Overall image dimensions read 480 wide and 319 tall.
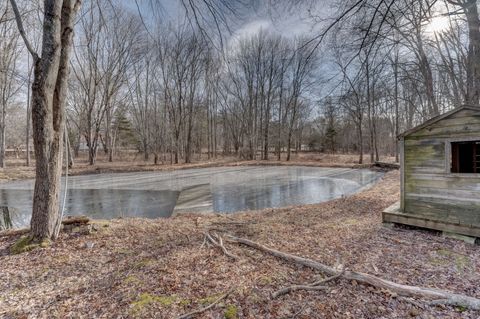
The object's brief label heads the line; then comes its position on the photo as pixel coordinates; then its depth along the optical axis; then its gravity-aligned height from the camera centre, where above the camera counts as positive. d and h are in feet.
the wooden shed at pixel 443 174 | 13.33 -1.52
